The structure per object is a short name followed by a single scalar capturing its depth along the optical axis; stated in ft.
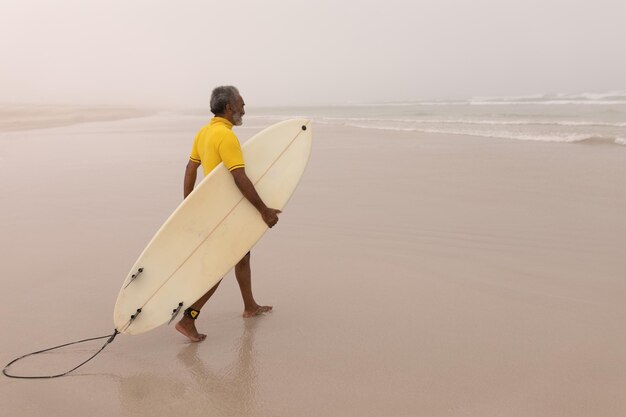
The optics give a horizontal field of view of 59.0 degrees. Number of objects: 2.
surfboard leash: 8.74
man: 9.54
